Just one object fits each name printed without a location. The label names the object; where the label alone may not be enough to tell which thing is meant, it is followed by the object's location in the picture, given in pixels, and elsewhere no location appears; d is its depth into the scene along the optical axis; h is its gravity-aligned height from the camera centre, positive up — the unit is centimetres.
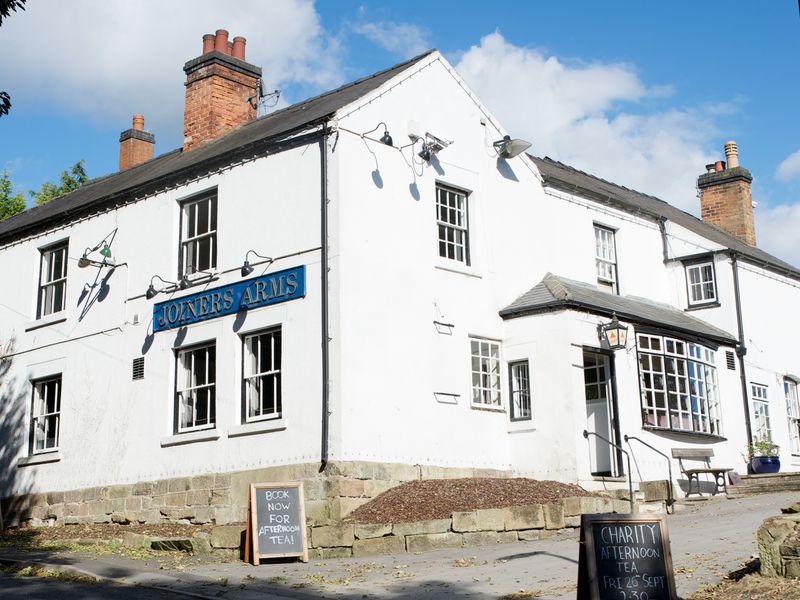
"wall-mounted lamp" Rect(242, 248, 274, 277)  1856 +454
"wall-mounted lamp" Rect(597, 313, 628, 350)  1958 +331
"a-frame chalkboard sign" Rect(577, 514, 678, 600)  921 -45
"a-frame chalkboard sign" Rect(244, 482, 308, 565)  1435 -5
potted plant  2261 +106
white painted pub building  1762 +368
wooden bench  2044 +77
